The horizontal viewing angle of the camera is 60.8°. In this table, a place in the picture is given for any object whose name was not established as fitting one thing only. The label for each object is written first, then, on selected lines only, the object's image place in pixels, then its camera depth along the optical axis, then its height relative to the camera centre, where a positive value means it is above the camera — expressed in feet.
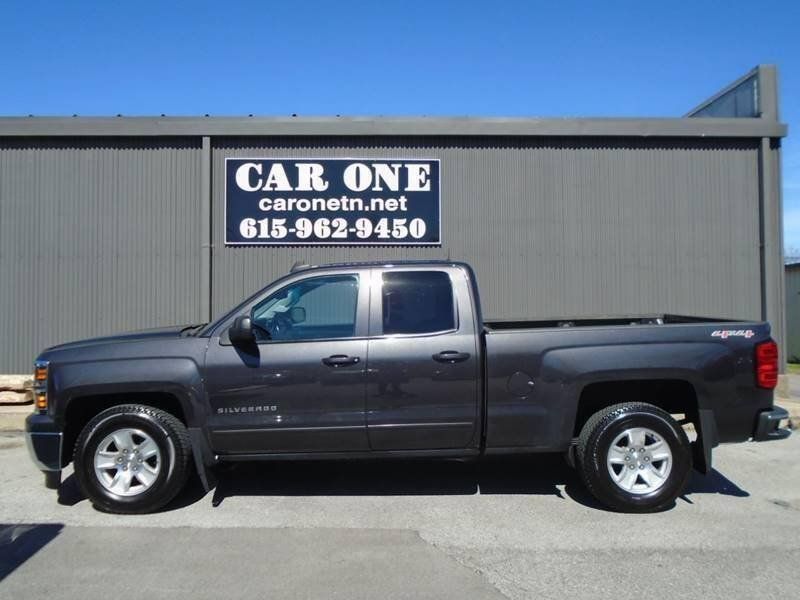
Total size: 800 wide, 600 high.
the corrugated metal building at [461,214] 33.17 +4.83
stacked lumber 30.32 -3.39
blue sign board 33.35 +5.38
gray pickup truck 17.93 -2.30
